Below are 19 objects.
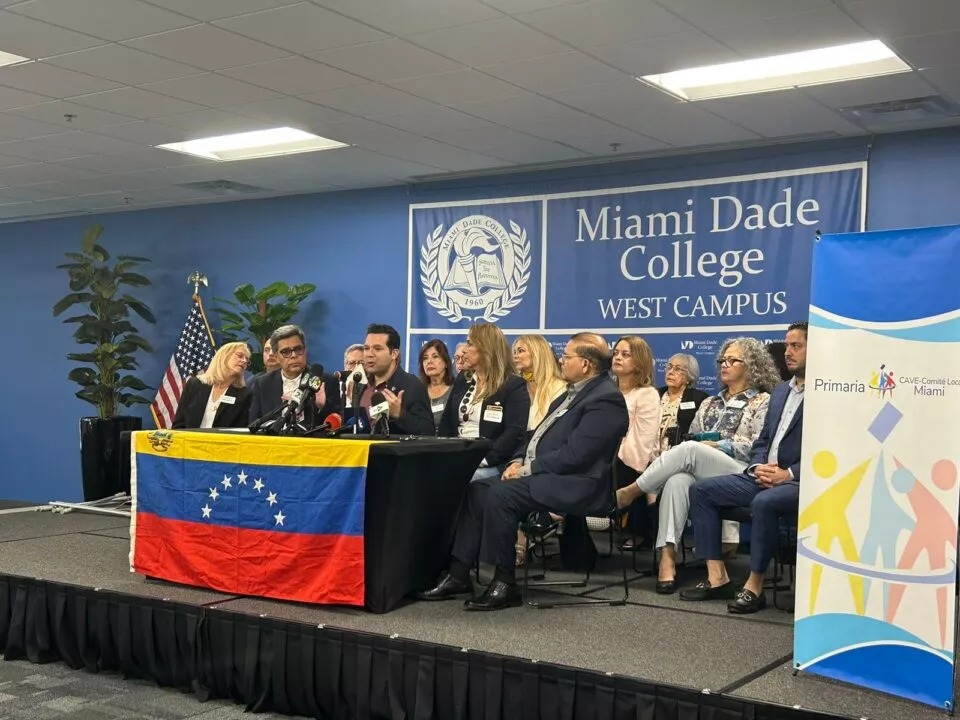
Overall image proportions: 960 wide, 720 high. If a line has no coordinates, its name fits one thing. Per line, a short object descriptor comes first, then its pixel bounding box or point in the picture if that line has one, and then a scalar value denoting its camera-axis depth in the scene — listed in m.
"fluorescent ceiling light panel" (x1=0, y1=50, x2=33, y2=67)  5.47
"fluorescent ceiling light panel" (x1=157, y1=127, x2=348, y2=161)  7.29
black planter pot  9.06
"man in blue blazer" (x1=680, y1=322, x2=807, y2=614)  4.37
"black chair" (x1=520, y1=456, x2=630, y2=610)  4.64
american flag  9.40
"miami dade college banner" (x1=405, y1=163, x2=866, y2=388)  6.91
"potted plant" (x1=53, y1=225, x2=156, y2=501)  9.18
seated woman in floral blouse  4.97
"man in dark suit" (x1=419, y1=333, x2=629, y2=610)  4.54
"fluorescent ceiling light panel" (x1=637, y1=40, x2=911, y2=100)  5.28
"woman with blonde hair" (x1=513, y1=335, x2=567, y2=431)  5.86
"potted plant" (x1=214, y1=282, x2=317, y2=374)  8.64
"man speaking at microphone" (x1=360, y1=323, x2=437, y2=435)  5.14
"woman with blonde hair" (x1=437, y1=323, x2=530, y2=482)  5.30
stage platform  3.42
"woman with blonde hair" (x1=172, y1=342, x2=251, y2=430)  6.39
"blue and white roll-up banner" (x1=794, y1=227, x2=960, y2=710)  3.17
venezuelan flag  4.34
